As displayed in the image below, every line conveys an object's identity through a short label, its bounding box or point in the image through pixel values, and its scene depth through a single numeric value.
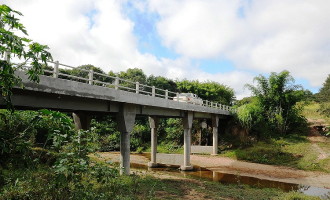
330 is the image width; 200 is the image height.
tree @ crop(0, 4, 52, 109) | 3.79
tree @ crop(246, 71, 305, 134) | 31.39
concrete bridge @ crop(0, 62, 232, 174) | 9.81
